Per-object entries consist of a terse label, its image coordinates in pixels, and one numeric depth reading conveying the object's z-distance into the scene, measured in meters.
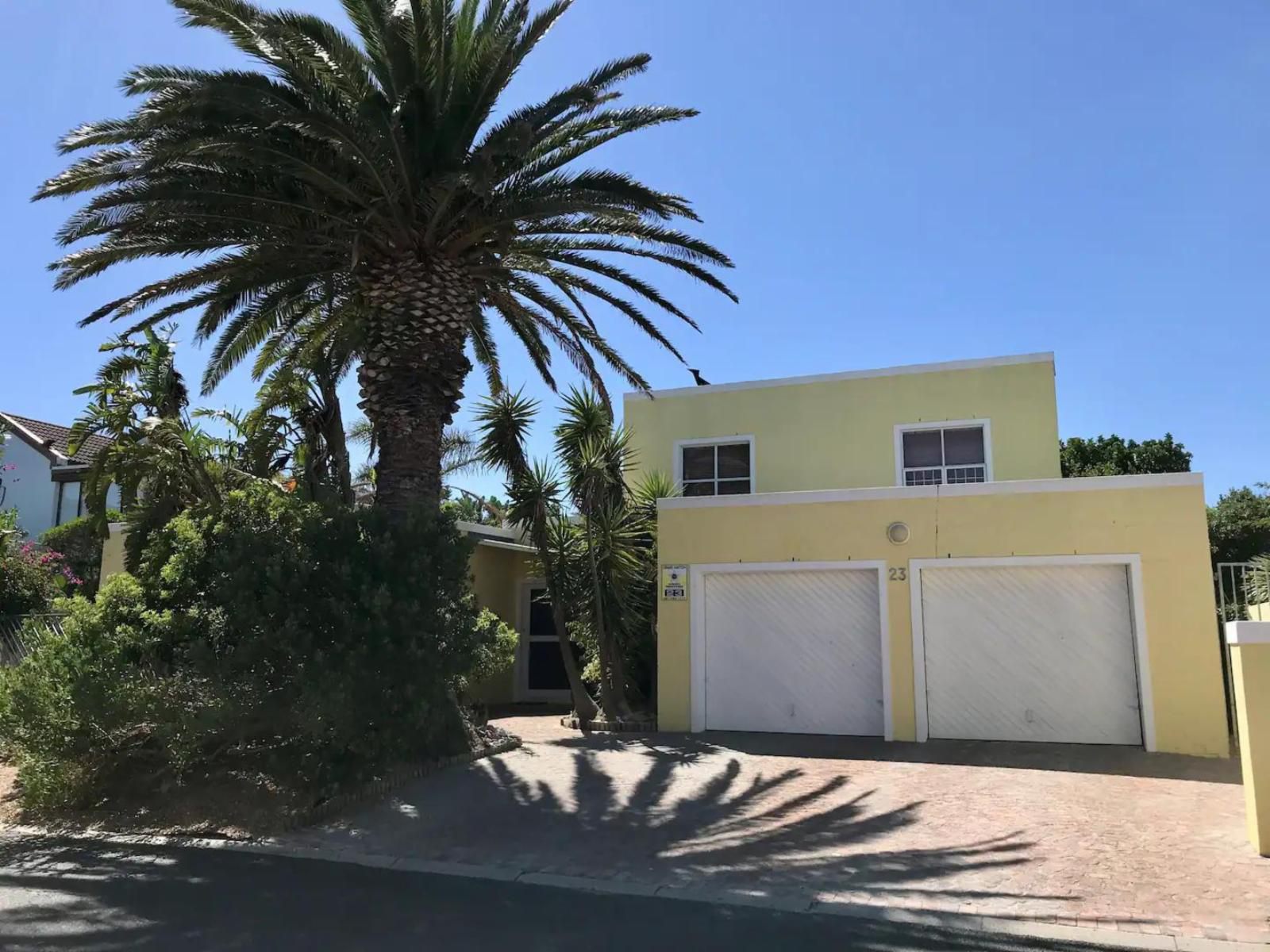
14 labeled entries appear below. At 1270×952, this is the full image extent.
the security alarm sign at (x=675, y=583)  13.30
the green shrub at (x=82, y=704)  8.64
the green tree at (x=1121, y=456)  26.58
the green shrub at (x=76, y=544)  24.09
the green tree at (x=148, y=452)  11.29
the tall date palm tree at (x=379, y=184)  9.25
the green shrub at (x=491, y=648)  9.71
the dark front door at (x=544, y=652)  18.20
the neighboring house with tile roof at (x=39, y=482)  29.95
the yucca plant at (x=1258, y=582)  11.15
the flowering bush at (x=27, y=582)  20.86
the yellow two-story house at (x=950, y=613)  11.27
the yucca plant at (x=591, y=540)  14.01
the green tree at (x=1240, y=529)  22.50
